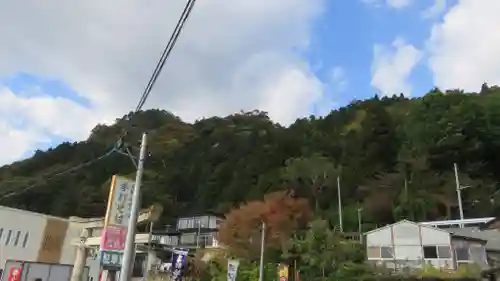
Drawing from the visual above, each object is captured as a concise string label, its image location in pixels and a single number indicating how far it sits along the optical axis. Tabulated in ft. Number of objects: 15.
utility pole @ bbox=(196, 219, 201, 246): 154.10
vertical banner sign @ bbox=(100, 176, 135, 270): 34.30
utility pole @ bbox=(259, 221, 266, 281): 74.05
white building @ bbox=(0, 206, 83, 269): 114.93
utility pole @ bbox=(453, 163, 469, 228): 114.11
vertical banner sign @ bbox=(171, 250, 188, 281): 77.20
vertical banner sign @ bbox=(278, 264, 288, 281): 80.67
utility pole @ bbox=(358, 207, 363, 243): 120.06
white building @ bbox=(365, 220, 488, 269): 81.71
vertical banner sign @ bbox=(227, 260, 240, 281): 73.93
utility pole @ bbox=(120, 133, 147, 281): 29.66
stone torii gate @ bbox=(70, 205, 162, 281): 116.78
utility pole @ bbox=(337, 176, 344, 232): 125.29
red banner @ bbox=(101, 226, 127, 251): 33.93
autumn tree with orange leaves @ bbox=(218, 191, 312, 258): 97.45
